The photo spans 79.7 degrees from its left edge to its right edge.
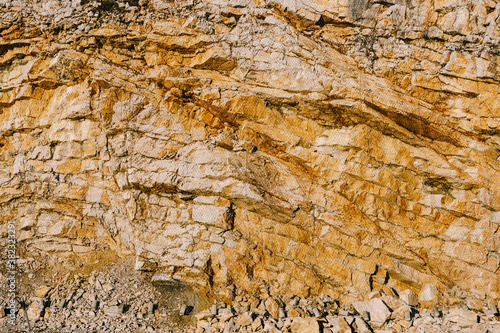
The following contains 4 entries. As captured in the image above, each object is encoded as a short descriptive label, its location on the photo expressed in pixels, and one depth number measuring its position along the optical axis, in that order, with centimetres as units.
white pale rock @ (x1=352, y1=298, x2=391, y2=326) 859
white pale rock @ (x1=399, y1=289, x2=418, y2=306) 907
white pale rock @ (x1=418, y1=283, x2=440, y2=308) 903
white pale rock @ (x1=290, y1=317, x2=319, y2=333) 823
